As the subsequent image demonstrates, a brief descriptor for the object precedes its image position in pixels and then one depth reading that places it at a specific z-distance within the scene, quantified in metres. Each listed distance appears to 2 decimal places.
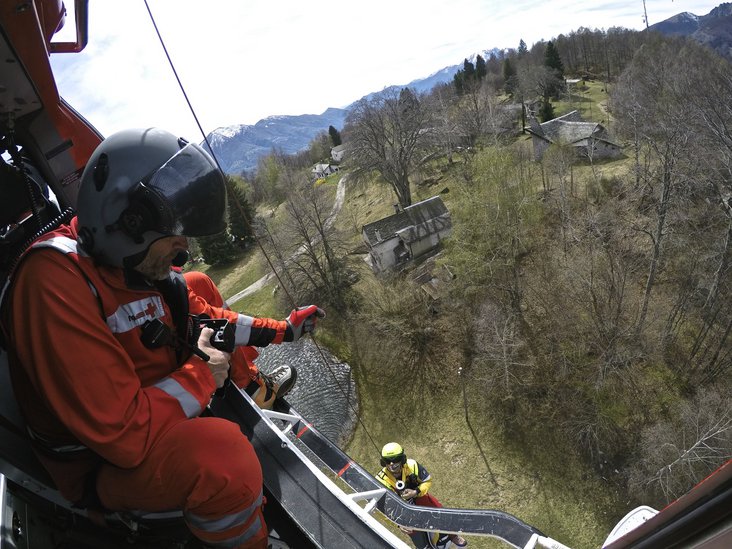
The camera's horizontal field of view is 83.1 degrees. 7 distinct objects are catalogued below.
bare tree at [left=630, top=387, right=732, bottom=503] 12.66
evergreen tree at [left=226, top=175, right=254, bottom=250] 36.27
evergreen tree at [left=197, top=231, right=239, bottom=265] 40.44
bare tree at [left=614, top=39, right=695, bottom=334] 15.80
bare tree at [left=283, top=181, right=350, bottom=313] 25.64
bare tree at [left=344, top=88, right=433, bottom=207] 38.16
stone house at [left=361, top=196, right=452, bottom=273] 30.42
